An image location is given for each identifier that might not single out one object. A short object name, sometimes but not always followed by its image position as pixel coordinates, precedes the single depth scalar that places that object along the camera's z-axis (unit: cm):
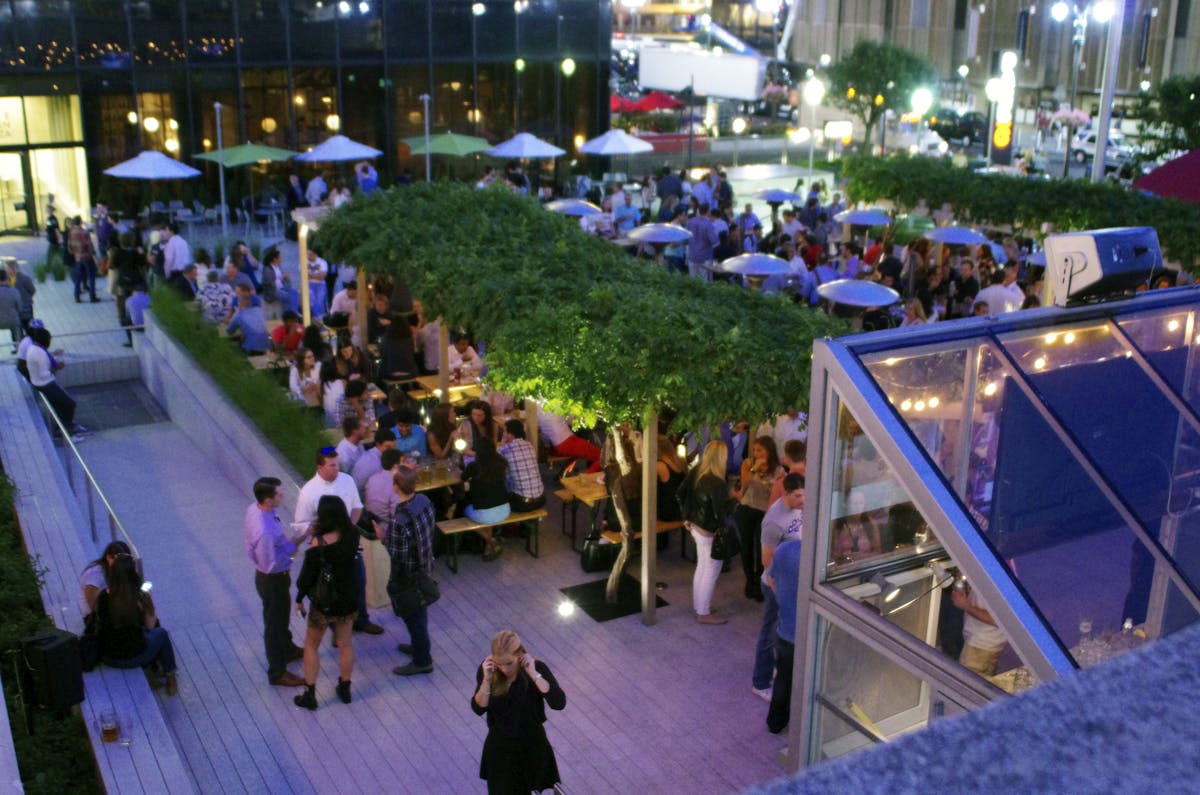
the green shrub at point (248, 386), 1225
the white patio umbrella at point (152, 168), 2325
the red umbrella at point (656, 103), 3884
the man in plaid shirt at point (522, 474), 1095
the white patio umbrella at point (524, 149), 2762
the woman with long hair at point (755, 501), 1000
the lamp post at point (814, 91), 3716
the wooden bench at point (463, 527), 1077
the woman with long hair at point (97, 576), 826
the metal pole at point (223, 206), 2427
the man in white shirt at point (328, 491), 902
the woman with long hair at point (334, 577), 799
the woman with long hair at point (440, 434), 1146
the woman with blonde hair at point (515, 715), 653
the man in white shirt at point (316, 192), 2644
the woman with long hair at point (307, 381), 1330
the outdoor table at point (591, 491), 1098
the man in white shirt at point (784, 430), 1081
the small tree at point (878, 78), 3872
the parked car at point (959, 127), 5028
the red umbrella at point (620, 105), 4162
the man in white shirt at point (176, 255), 1967
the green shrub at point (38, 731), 702
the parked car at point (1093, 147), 4241
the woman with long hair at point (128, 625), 816
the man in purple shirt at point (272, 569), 852
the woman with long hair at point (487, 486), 1056
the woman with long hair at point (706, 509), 959
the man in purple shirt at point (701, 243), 2092
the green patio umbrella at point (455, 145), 2750
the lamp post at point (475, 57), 3072
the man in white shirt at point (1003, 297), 1523
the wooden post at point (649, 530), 976
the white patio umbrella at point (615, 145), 2816
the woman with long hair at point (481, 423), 1066
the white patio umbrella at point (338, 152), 2559
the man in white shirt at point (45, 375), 1455
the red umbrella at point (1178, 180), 1900
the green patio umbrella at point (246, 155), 2519
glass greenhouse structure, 576
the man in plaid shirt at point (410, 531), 860
